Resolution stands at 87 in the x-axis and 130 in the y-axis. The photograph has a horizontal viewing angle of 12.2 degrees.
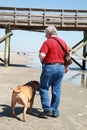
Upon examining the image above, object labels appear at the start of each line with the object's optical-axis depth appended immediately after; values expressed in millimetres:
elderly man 7119
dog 6890
